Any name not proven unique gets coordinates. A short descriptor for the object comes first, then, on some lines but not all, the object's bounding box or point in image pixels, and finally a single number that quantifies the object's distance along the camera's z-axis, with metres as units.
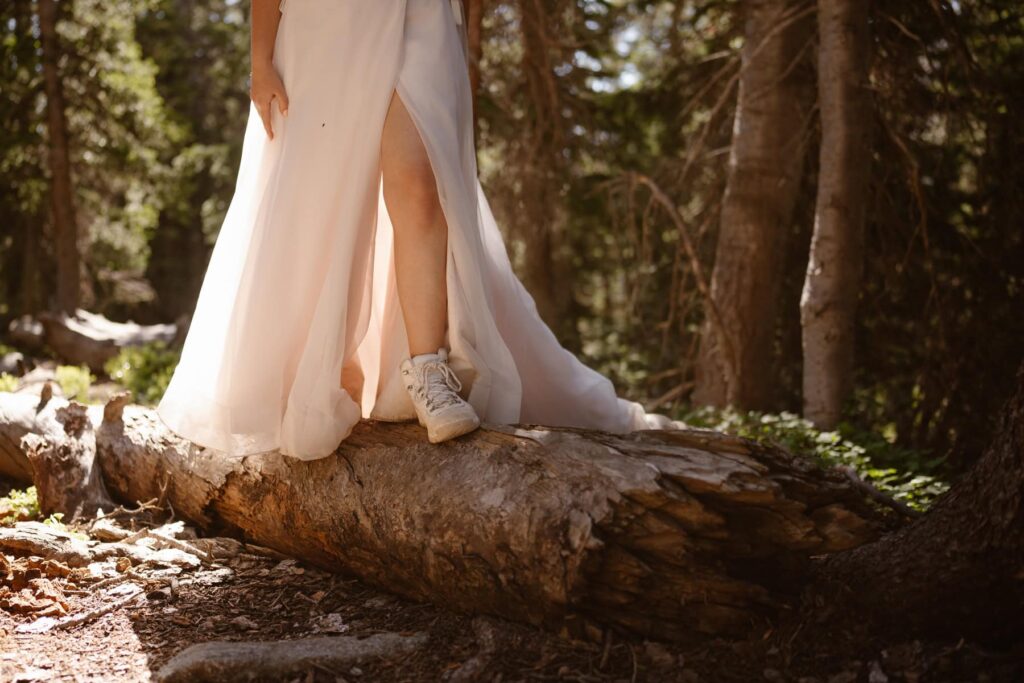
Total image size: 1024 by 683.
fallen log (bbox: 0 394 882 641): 2.23
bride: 2.89
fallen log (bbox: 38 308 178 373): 10.58
